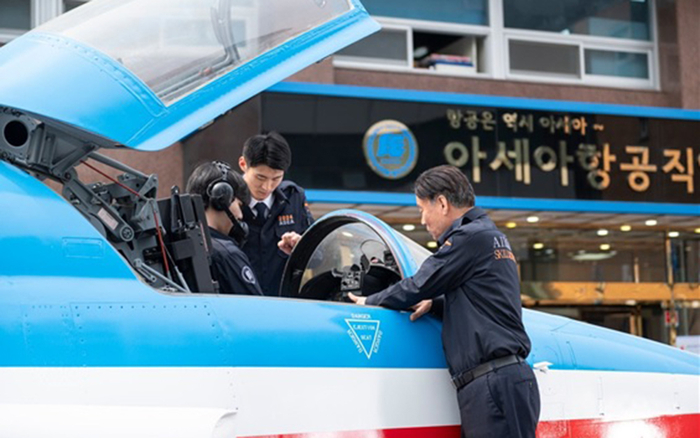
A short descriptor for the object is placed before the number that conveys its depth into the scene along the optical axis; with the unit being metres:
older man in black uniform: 3.94
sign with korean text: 11.28
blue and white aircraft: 3.24
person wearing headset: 4.49
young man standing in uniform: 5.54
